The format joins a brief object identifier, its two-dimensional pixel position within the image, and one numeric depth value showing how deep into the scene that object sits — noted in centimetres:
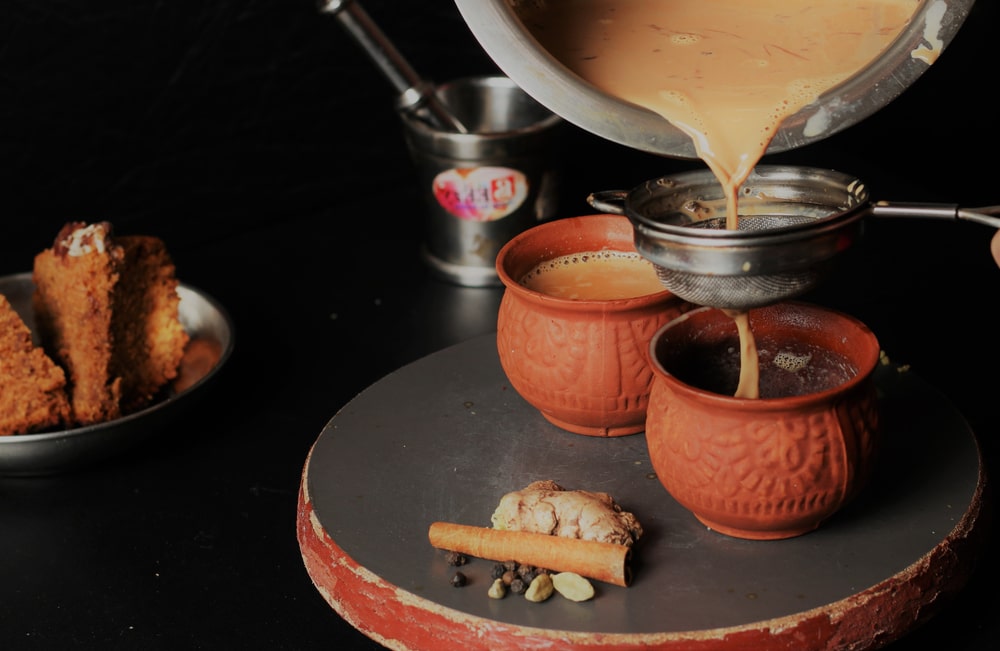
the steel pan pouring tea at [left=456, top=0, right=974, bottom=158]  109
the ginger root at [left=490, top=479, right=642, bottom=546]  107
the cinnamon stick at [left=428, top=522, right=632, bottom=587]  103
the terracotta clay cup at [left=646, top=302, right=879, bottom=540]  103
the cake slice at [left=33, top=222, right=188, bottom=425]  147
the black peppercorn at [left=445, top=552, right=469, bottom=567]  107
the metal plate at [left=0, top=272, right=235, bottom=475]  136
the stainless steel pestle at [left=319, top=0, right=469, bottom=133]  179
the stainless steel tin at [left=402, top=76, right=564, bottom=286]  181
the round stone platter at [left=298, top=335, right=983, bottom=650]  100
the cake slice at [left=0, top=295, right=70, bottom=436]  142
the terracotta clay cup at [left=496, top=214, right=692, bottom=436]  121
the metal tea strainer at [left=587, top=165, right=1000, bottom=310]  100
